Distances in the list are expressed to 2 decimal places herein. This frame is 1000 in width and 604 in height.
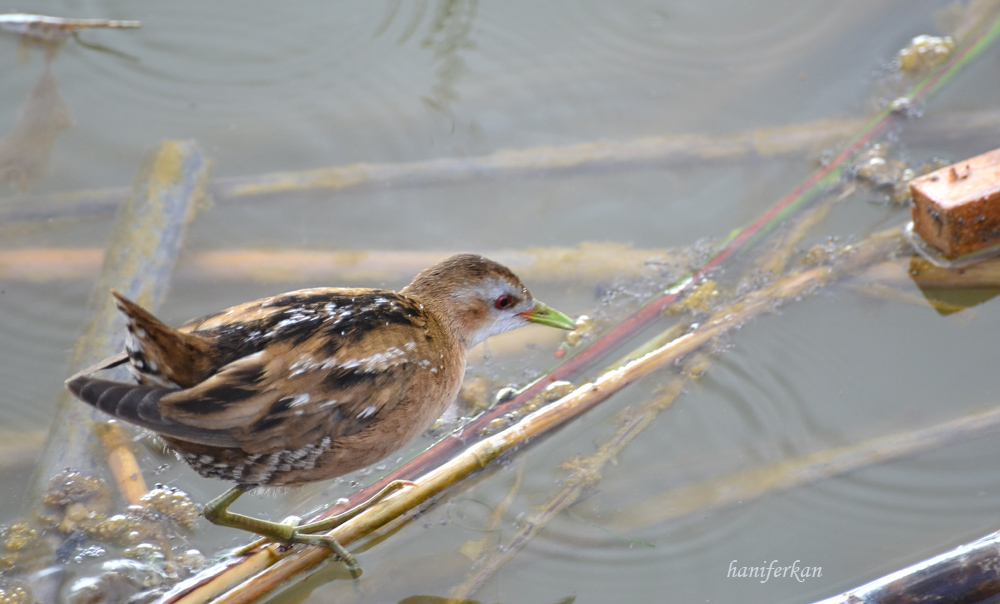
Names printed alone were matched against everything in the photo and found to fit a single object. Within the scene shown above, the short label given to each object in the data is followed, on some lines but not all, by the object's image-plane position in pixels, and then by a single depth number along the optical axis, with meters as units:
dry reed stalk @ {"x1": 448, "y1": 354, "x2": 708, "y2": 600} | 6.15
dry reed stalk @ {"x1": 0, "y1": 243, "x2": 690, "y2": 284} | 8.23
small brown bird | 5.27
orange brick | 7.36
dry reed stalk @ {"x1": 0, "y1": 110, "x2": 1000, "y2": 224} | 8.95
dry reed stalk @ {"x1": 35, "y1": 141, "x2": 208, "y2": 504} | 6.79
